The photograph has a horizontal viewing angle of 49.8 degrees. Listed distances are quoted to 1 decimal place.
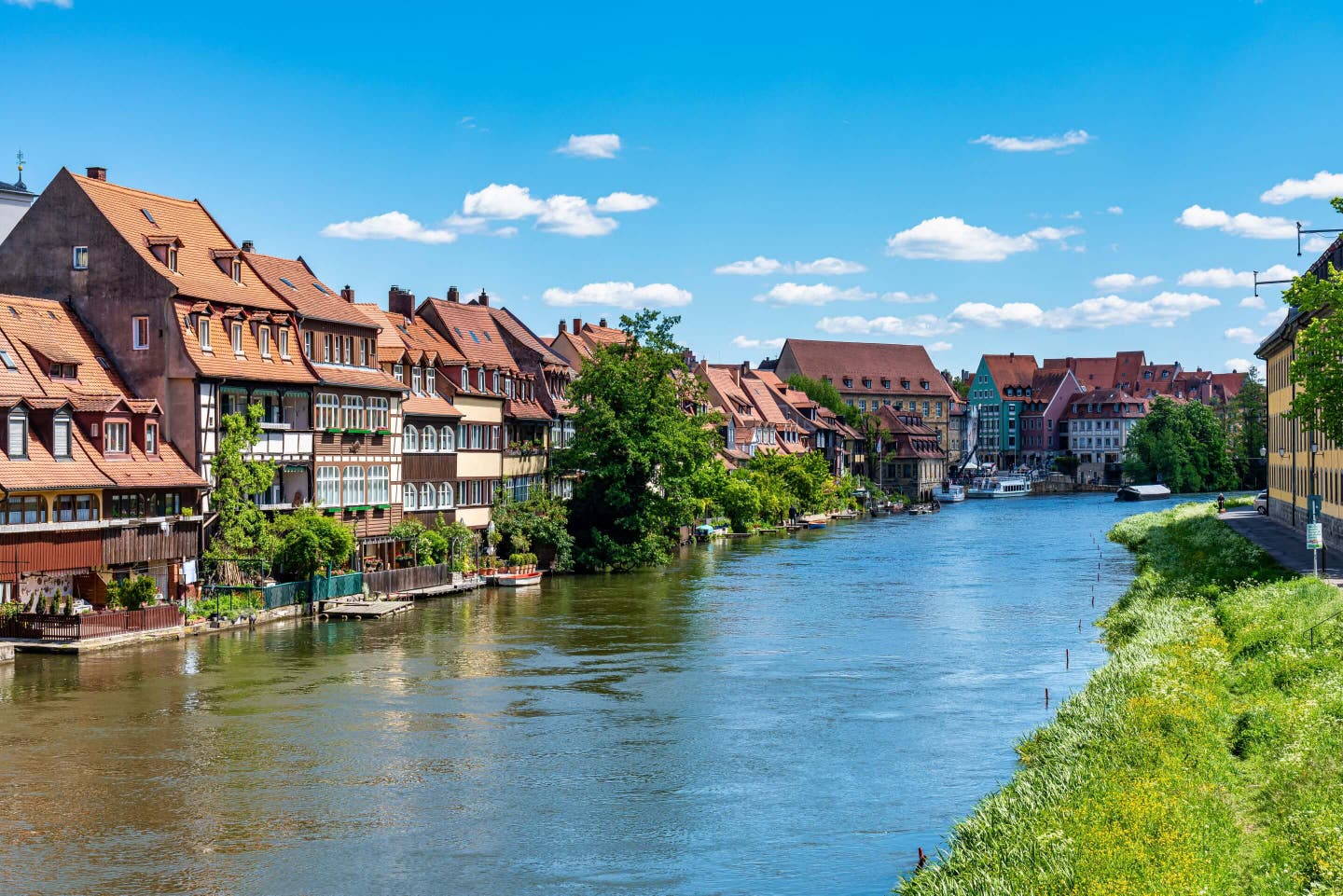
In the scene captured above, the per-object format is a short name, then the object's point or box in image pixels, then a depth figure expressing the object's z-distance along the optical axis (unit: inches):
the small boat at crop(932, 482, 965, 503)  5629.9
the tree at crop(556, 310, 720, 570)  2513.5
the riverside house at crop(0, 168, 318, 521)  1753.2
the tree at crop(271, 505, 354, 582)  1784.0
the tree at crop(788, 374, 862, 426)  5625.0
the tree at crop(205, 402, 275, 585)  1755.7
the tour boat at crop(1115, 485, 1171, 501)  5497.0
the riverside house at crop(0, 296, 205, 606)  1496.1
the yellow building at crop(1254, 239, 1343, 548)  2028.8
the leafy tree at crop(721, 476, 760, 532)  3555.6
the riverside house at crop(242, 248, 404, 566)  1932.8
